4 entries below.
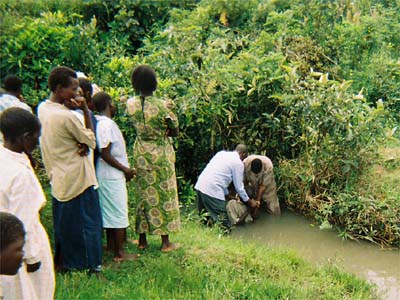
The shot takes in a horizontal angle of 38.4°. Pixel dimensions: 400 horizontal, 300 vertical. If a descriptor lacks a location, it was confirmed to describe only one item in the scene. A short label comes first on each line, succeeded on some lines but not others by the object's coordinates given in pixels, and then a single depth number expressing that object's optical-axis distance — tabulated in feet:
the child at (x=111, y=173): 14.44
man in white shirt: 21.08
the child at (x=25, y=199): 9.53
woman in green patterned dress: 15.14
